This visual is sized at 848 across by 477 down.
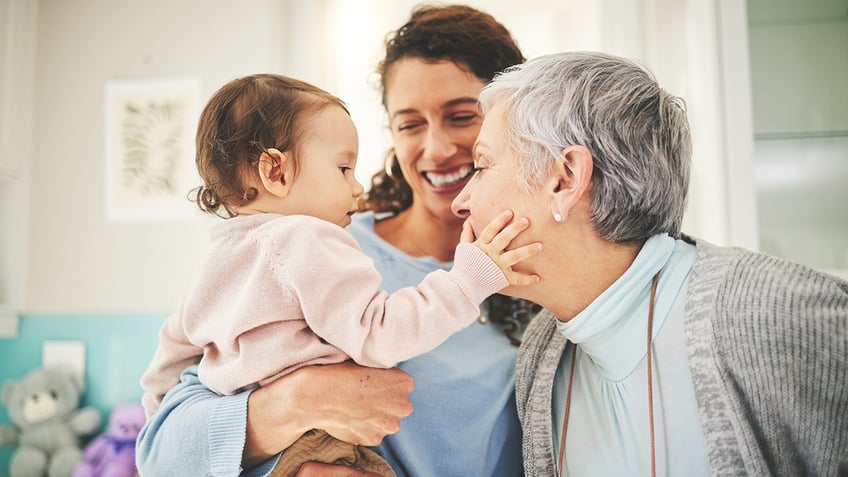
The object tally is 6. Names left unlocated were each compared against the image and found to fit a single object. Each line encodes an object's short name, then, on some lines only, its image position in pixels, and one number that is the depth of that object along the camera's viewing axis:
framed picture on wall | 2.71
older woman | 0.95
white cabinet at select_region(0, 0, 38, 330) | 2.63
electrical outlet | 2.66
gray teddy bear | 2.42
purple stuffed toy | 2.37
